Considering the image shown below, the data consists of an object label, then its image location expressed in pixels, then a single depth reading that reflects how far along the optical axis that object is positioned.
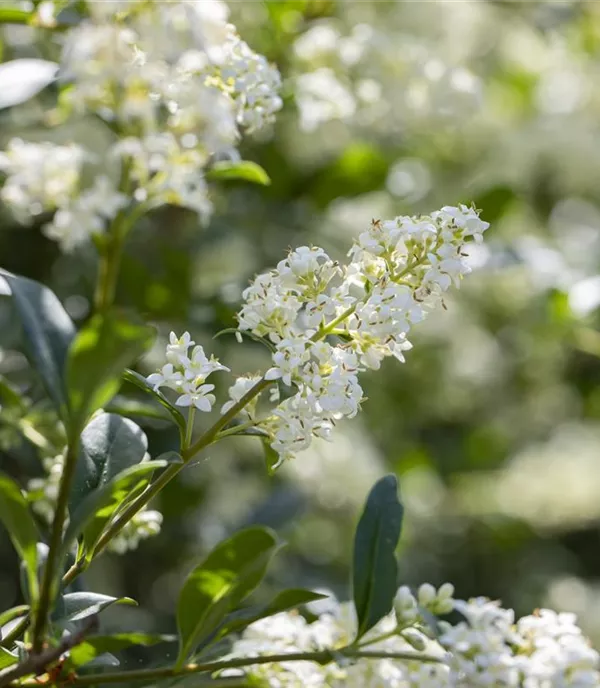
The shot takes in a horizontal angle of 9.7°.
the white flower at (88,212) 0.85
